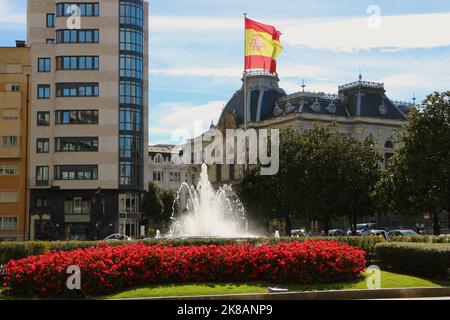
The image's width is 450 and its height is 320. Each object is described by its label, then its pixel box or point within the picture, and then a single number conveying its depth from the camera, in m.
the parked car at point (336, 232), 70.35
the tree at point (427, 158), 47.56
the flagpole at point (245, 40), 53.75
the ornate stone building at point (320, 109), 110.62
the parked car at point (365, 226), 80.48
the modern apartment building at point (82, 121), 69.12
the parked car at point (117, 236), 55.39
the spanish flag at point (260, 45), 53.38
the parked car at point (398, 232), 56.12
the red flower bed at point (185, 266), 20.03
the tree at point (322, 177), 56.91
